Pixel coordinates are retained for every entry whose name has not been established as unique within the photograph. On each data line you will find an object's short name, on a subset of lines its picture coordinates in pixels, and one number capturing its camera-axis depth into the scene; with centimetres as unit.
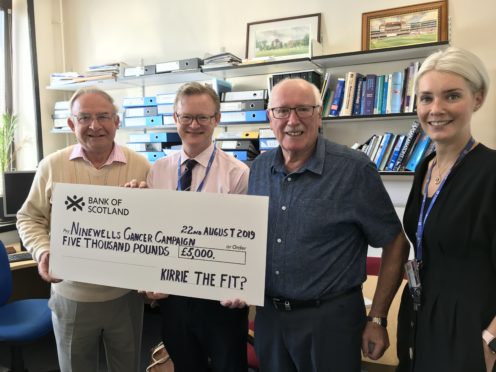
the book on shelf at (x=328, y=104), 318
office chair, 251
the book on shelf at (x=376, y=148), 306
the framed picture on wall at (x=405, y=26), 290
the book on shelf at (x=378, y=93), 299
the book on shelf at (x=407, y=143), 291
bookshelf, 299
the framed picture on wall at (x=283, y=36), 338
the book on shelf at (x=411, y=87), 288
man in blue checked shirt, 137
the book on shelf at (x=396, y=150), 296
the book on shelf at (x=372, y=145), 308
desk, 352
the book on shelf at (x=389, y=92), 296
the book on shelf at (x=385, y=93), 298
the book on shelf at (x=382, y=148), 302
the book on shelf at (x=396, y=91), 293
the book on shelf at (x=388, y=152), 300
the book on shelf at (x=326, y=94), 320
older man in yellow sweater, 184
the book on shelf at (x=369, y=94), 301
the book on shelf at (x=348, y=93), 308
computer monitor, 332
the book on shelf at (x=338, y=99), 313
